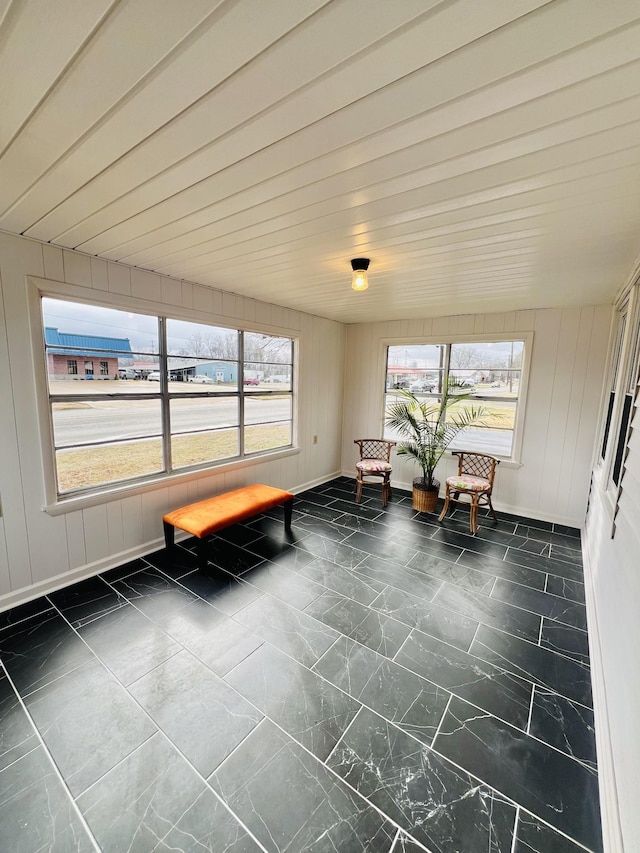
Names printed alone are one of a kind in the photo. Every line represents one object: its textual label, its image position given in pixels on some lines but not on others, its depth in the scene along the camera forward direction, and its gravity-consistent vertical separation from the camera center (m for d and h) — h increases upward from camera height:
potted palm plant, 4.06 -0.61
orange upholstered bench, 2.71 -1.18
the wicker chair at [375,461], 4.27 -1.13
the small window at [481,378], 4.00 -0.01
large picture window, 2.46 -0.20
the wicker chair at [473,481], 3.57 -1.13
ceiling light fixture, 2.29 +0.68
